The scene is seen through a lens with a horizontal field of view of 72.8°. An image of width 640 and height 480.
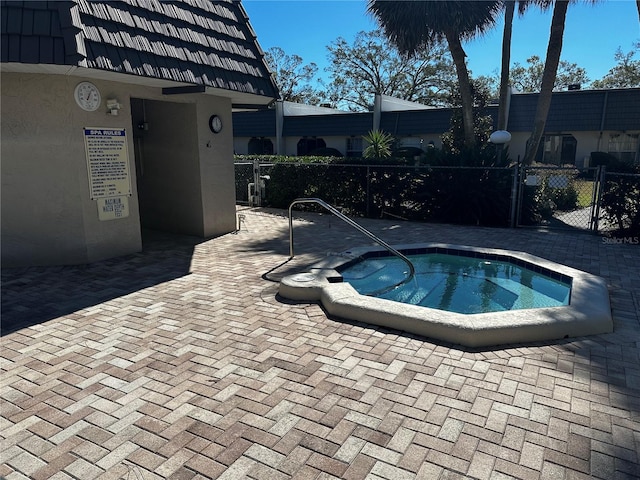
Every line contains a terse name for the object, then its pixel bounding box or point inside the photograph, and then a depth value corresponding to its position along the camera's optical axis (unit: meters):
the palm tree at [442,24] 11.16
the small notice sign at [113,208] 6.44
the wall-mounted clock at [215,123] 8.11
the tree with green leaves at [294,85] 46.06
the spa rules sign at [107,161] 6.17
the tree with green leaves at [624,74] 42.03
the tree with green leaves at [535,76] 47.70
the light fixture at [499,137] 12.55
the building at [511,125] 20.59
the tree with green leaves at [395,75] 41.25
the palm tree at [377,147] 12.69
